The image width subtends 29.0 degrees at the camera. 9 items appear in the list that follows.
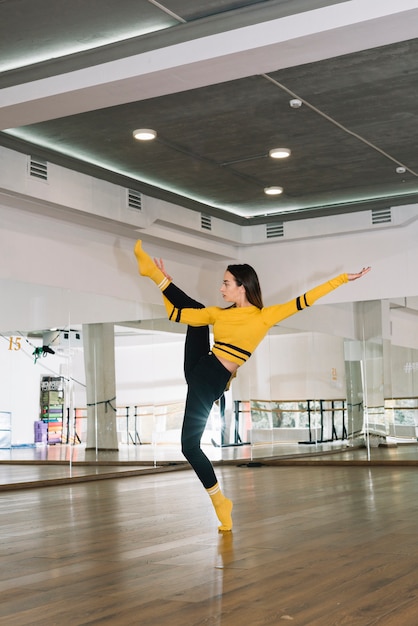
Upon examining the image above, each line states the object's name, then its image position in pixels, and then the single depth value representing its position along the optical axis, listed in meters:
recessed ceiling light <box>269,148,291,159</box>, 8.00
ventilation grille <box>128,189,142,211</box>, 8.96
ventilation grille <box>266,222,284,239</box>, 10.60
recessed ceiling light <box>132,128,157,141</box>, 7.27
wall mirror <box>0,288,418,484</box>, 7.89
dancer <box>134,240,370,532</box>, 4.27
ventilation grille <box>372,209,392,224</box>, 9.86
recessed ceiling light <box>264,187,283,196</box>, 9.43
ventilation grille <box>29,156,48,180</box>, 7.69
